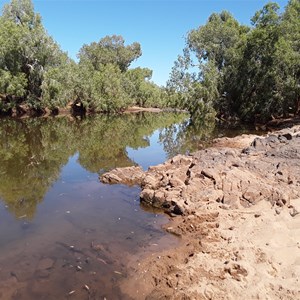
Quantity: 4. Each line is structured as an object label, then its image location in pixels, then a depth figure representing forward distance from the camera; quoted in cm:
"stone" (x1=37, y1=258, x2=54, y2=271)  666
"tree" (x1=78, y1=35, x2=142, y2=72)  7399
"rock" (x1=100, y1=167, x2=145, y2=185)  1346
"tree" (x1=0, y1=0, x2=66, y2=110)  3819
